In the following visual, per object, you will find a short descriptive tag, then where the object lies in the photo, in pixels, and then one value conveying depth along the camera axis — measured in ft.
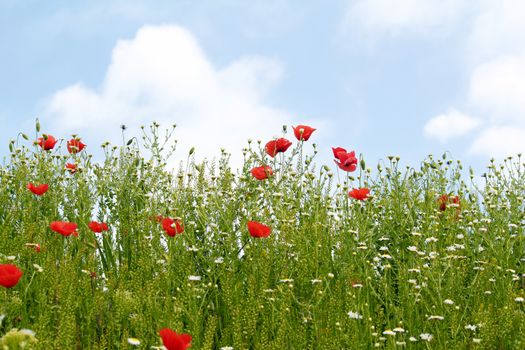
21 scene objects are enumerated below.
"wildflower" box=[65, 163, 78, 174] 20.61
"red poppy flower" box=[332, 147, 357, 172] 18.17
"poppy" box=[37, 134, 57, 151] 21.24
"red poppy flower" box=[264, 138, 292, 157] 18.31
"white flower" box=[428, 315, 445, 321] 13.19
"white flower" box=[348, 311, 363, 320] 12.70
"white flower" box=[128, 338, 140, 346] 10.14
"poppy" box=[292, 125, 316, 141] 18.67
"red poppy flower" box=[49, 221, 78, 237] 14.08
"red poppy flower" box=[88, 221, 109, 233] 16.08
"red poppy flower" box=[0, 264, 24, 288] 11.10
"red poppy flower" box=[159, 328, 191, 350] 8.66
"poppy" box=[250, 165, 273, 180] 17.48
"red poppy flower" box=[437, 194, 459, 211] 20.35
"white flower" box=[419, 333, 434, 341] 12.68
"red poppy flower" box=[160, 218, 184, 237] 14.30
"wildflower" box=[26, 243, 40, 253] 14.34
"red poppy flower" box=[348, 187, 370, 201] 16.65
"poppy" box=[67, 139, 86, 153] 20.84
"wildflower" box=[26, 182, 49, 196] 16.92
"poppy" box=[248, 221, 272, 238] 13.60
